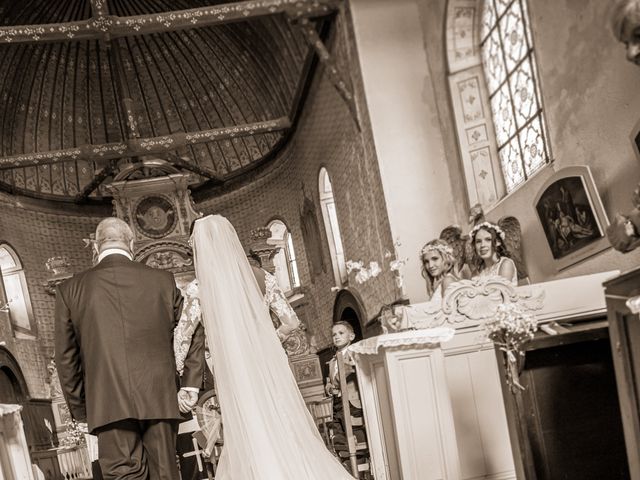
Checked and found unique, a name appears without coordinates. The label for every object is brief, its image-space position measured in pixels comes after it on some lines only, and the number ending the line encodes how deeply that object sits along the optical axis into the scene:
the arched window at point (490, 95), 9.33
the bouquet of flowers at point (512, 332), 4.43
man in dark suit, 4.12
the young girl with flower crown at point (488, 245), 7.75
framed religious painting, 6.98
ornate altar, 17.11
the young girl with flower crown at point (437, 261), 7.45
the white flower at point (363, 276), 8.70
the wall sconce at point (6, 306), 14.64
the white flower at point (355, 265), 8.36
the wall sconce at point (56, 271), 16.58
